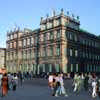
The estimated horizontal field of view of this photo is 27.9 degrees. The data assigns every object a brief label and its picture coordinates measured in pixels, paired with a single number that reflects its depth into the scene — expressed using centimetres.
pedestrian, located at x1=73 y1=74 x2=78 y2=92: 1934
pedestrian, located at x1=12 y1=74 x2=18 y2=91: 1961
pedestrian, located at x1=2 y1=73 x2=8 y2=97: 1445
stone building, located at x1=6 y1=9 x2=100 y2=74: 4572
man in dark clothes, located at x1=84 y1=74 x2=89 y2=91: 1978
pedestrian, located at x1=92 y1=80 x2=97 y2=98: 1597
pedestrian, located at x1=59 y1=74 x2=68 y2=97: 1552
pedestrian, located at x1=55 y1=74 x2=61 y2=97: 1540
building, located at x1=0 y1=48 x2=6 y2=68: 6738
